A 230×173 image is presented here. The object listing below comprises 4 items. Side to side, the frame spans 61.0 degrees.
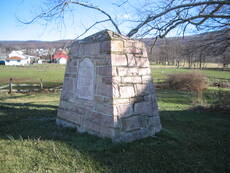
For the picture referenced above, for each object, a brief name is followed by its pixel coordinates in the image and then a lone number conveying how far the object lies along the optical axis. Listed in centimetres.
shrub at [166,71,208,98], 1772
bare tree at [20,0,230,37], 649
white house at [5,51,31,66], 7819
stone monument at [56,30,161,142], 382
